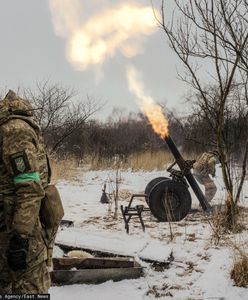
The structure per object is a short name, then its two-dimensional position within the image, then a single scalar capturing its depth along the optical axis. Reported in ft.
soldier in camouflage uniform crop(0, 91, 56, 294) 10.81
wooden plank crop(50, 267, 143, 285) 18.31
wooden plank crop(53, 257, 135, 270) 19.20
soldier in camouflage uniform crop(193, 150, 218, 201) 40.06
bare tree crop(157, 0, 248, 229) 26.35
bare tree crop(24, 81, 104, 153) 58.13
